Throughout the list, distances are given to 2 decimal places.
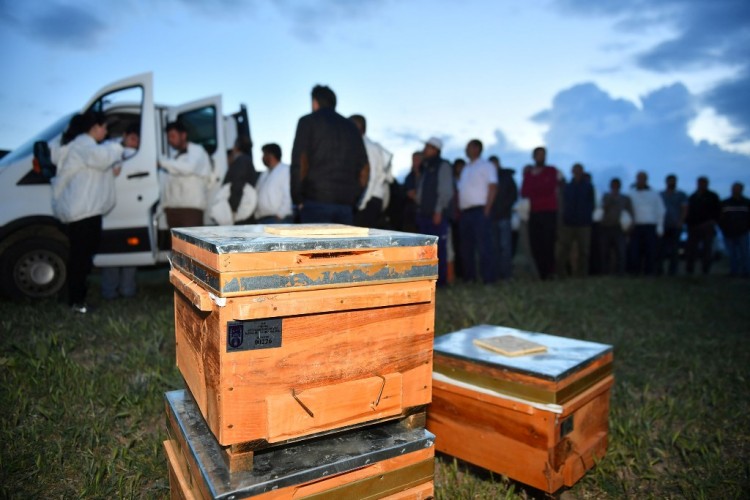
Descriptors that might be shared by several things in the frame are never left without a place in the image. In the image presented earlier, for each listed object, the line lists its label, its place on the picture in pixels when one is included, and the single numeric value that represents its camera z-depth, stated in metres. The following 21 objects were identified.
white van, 5.61
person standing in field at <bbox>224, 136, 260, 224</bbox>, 6.21
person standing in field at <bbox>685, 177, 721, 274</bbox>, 11.11
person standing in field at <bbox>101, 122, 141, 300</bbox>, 6.02
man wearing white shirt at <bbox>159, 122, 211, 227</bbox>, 5.96
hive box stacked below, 1.66
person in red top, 8.88
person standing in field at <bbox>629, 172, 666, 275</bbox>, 10.38
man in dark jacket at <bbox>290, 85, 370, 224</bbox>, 4.50
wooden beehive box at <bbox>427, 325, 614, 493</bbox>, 2.44
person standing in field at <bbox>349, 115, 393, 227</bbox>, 6.23
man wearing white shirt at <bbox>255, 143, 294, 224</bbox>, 6.02
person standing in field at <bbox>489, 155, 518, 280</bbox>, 8.70
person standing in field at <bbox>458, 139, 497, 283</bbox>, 7.60
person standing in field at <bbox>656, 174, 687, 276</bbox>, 11.20
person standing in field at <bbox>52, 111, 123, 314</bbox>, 5.03
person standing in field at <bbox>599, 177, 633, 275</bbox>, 10.48
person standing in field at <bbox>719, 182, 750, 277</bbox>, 10.77
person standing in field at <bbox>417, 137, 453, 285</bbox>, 7.39
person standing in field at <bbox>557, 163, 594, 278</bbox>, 9.75
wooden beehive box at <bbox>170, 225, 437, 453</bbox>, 1.61
